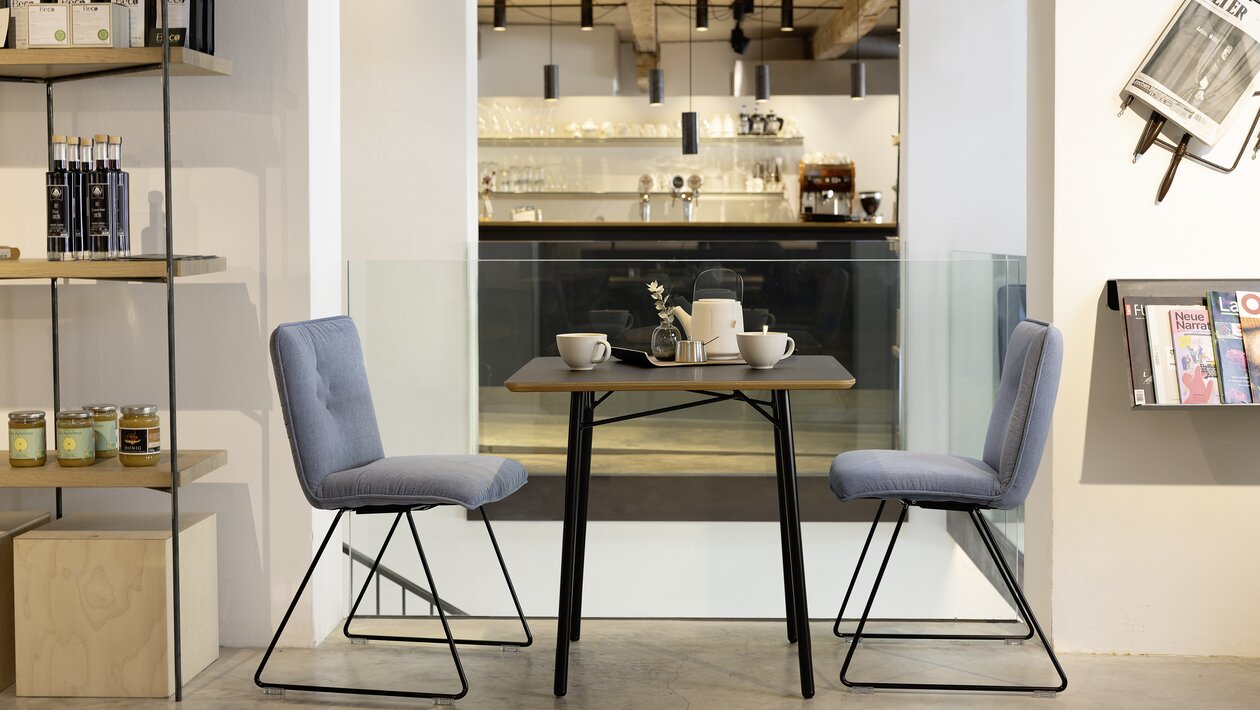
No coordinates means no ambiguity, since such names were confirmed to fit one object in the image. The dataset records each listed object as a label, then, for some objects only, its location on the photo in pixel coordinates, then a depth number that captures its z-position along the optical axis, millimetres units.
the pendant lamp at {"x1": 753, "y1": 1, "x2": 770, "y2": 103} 9508
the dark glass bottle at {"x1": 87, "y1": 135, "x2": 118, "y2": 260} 2766
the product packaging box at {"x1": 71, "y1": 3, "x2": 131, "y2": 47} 2803
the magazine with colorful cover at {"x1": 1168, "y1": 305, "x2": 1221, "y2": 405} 2939
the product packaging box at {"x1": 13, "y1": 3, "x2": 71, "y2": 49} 2789
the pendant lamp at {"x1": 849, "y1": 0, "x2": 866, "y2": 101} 9734
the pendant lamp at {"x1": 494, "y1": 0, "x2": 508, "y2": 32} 9125
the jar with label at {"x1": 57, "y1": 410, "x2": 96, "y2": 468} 2799
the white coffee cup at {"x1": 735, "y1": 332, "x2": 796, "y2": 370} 2791
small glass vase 2994
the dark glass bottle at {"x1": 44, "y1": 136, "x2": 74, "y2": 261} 2760
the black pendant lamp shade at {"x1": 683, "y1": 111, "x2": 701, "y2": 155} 9031
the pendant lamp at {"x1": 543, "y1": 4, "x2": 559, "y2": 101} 9375
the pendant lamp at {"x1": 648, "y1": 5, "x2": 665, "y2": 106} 9461
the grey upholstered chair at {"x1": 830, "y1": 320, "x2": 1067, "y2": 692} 2668
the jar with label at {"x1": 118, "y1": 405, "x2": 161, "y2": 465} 2805
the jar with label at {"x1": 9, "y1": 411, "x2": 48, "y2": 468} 2814
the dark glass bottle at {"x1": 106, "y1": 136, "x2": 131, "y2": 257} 2793
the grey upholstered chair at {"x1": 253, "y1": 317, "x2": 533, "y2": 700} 2672
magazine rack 3021
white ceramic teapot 3023
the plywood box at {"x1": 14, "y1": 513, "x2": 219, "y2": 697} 2795
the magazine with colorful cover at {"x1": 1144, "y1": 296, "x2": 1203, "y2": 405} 2941
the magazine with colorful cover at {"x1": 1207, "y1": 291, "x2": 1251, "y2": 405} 2938
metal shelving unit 2701
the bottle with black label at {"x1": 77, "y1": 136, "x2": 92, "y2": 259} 2771
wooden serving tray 2883
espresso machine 10000
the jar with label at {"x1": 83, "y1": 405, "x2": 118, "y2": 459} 2889
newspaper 3020
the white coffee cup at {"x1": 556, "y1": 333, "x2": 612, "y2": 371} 2787
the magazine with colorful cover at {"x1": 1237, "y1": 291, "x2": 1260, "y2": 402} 2953
